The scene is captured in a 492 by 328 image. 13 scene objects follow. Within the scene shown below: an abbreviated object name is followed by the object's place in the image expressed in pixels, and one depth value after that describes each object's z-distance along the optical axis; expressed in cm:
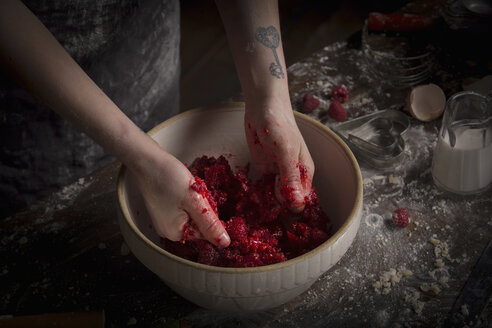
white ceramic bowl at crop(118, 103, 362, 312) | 86
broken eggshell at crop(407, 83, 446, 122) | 146
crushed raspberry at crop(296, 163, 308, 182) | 108
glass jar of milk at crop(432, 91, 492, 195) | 124
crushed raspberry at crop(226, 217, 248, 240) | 100
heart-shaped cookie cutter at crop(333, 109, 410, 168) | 133
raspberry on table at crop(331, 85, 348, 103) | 152
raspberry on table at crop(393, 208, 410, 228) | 119
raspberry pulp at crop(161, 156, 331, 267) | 97
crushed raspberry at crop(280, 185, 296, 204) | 104
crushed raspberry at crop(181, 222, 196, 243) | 98
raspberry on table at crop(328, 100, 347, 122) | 145
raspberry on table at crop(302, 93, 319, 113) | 149
